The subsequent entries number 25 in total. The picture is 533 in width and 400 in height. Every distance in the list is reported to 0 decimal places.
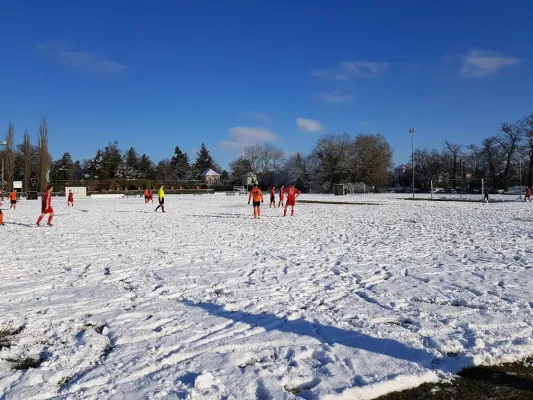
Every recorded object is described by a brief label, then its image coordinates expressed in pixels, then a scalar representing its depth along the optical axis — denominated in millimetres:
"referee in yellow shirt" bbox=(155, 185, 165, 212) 27034
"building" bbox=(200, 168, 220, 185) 117881
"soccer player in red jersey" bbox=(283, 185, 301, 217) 21906
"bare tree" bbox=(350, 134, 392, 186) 85125
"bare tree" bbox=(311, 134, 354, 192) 85625
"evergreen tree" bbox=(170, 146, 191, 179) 123312
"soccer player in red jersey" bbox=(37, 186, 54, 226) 17094
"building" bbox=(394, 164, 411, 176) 121812
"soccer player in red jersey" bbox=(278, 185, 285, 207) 28220
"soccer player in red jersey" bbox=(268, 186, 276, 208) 29716
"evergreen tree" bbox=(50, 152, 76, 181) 96125
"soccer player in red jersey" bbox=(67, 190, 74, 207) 34319
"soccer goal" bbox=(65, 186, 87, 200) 58138
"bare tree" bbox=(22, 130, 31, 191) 63203
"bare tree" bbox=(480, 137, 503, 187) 77562
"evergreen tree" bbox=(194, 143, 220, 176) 130688
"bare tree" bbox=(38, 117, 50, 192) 59938
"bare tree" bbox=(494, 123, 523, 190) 71025
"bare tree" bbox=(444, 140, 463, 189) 93750
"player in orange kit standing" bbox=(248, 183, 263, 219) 20703
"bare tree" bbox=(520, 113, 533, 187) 64688
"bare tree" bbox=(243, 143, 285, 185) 108812
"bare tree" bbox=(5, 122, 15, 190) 62219
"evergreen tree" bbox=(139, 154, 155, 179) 112750
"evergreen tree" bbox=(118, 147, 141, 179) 106038
